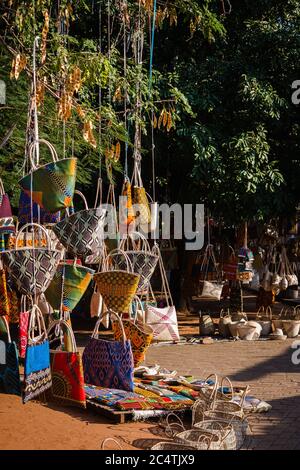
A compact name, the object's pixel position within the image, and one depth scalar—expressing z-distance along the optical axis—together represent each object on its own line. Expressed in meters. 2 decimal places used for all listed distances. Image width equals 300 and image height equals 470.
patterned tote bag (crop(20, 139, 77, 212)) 4.55
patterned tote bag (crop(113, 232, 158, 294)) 6.14
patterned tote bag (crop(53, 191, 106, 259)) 4.83
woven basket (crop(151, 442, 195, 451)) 4.58
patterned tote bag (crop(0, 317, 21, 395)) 5.29
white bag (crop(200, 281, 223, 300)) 11.78
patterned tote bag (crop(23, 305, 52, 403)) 4.52
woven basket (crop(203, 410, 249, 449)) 5.26
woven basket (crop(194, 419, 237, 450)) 4.86
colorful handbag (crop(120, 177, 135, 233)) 6.52
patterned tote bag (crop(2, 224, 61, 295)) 4.62
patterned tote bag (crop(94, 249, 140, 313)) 5.54
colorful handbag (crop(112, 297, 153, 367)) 6.48
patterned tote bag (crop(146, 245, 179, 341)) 8.33
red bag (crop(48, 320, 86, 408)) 5.26
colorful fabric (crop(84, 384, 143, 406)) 6.00
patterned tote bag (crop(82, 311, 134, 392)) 5.92
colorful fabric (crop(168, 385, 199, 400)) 6.49
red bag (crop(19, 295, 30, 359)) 5.94
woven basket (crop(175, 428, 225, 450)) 4.66
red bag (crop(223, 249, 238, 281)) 11.71
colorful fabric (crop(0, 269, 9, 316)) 5.08
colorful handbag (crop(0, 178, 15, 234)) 5.10
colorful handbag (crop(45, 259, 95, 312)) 5.22
